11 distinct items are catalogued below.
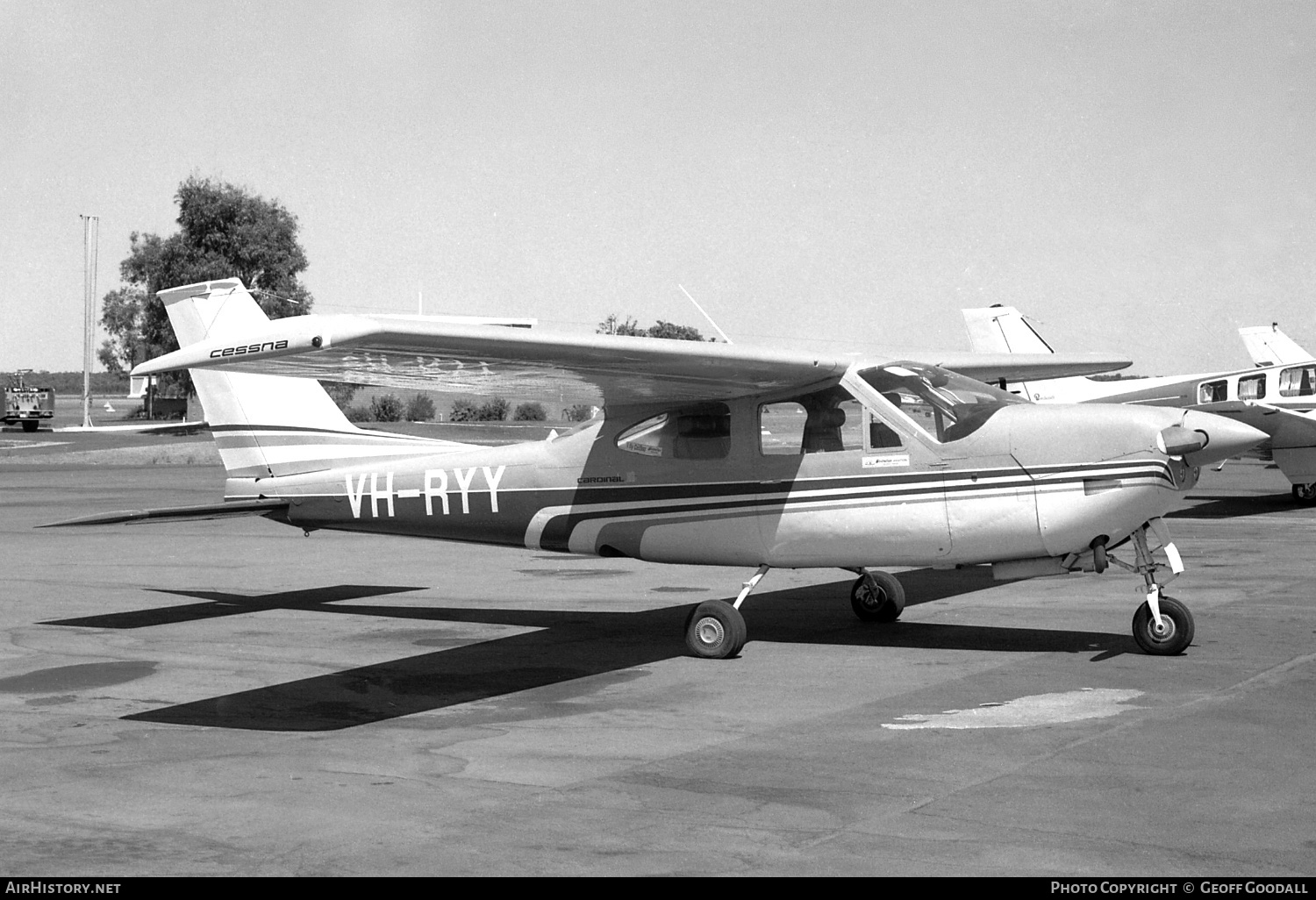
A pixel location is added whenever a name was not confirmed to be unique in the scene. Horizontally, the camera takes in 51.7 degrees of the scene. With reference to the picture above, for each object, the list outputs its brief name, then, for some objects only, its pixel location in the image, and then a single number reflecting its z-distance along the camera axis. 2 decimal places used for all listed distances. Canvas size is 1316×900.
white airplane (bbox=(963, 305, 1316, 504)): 24.00
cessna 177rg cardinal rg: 9.47
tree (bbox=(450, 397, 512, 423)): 73.44
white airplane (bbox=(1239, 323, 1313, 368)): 30.64
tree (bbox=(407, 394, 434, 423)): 69.80
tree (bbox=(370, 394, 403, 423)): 65.62
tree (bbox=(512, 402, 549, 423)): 74.95
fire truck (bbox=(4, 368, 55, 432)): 76.25
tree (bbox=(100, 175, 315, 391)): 68.94
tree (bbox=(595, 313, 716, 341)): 77.38
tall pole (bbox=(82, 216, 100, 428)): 62.22
